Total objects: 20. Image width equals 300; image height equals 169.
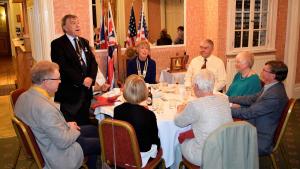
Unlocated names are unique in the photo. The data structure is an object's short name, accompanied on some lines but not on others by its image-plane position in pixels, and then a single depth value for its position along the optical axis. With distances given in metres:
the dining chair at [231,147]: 1.91
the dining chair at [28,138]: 2.05
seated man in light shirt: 3.95
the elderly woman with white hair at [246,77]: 3.05
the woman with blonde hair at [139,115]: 2.13
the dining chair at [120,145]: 2.03
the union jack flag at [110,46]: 4.58
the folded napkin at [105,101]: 2.87
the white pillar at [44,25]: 4.28
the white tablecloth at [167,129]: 2.42
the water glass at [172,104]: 2.72
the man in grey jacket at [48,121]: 2.04
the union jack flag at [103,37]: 4.89
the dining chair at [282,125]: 2.43
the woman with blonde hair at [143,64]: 3.91
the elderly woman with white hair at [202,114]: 2.09
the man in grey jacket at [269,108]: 2.48
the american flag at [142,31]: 5.25
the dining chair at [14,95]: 3.10
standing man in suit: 3.34
